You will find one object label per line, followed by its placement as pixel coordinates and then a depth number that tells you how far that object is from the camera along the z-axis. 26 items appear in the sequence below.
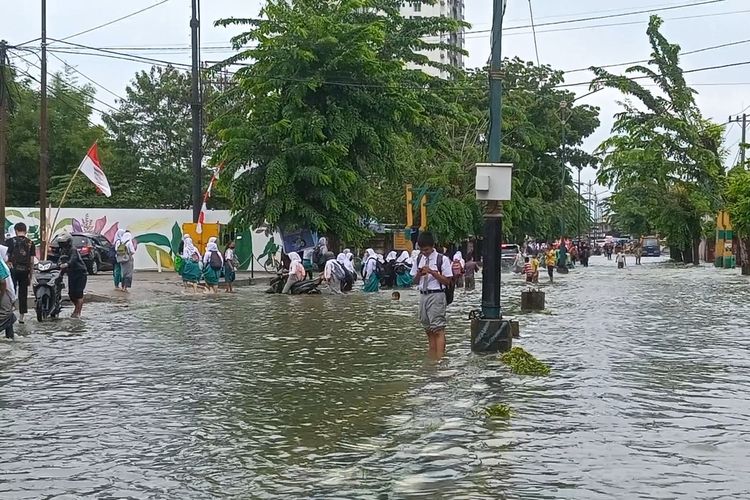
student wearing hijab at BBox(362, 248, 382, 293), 29.67
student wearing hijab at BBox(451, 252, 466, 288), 29.06
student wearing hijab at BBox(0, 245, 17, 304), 13.91
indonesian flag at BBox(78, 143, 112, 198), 32.09
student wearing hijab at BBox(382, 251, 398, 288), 31.67
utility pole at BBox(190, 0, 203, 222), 31.55
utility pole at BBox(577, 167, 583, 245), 67.06
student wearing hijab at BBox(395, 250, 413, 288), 31.55
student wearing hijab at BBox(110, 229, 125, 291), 25.31
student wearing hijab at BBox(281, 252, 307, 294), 27.81
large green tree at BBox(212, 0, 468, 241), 31.05
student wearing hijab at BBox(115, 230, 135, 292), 24.16
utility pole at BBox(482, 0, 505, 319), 13.83
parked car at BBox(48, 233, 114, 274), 35.00
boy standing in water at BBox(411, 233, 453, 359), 12.75
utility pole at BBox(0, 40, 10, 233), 26.39
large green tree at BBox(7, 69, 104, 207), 54.87
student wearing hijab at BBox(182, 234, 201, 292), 27.61
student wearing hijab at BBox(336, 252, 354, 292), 28.81
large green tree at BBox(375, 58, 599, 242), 45.62
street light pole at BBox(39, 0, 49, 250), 30.15
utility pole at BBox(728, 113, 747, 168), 64.67
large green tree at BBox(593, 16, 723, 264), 56.00
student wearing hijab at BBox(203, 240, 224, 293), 27.25
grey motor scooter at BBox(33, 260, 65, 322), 17.67
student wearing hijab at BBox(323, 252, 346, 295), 27.94
